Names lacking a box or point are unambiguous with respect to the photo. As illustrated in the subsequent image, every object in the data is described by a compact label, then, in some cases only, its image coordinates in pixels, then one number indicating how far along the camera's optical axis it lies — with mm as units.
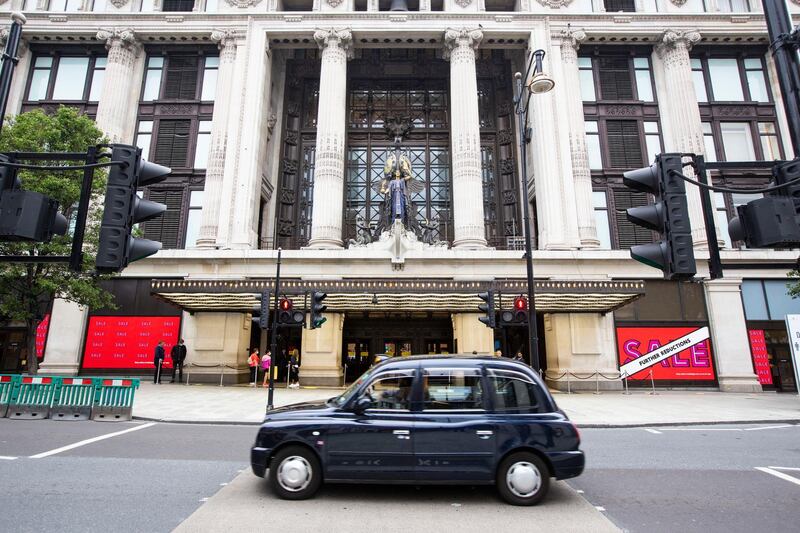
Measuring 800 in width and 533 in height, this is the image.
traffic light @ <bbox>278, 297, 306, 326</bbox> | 13422
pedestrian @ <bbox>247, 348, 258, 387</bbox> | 21047
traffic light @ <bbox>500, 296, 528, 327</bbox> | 12797
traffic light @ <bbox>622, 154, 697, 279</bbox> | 4426
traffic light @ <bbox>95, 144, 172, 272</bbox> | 4789
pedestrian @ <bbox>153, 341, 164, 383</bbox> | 20625
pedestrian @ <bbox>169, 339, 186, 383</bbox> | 20875
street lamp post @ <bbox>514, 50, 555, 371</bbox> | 12062
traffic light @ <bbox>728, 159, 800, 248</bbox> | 4137
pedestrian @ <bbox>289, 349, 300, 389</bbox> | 21241
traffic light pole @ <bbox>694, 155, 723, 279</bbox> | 4629
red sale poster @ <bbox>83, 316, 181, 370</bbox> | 21781
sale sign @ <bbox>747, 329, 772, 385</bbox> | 21859
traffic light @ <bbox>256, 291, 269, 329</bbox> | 13719
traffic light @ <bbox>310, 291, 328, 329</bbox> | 13594
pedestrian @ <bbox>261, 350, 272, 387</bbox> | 20497
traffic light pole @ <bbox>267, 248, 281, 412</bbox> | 12797
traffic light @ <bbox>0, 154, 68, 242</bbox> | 4672
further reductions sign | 21625
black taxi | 5480
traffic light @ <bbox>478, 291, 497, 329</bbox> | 12922
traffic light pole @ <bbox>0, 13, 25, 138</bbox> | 5621
